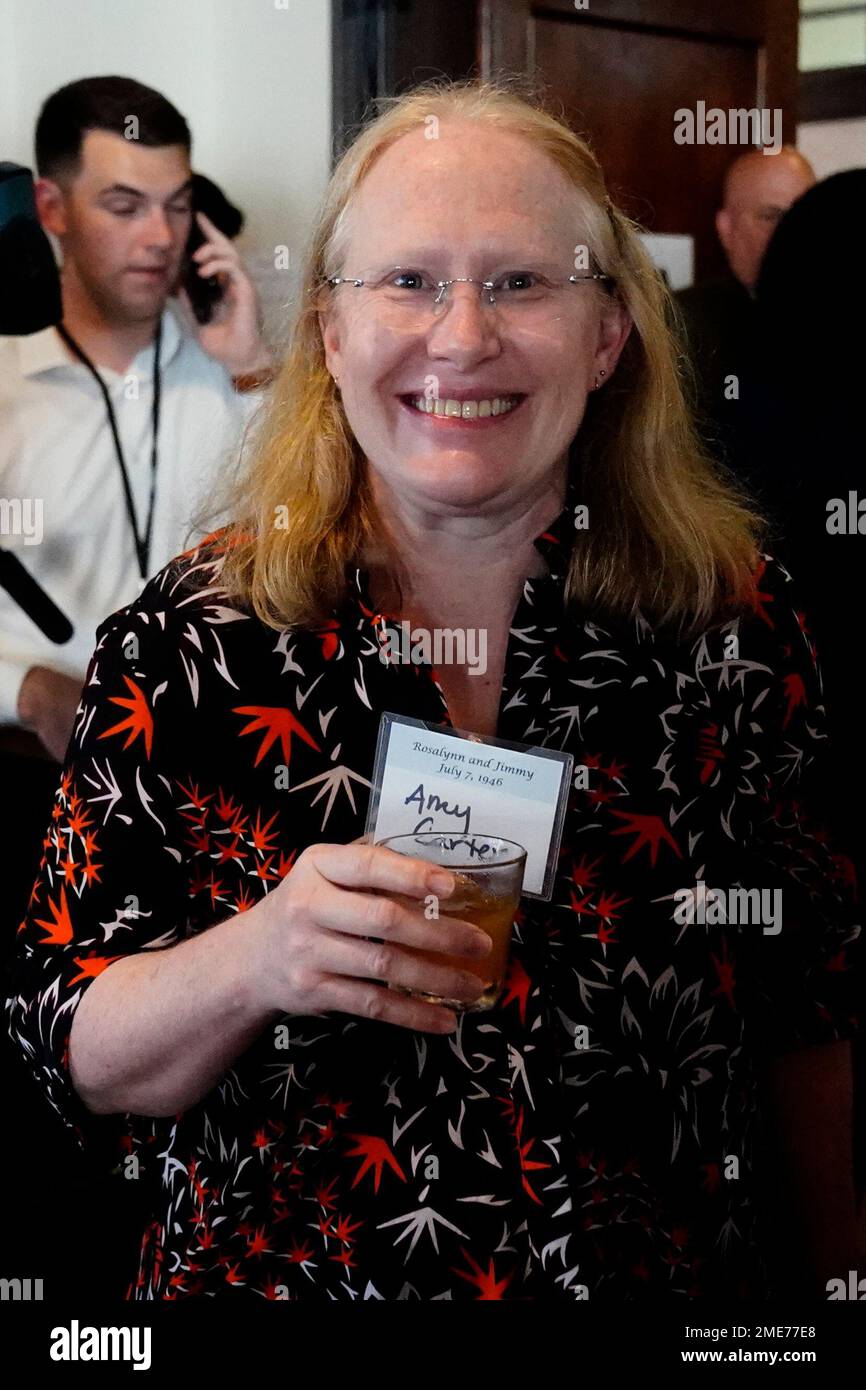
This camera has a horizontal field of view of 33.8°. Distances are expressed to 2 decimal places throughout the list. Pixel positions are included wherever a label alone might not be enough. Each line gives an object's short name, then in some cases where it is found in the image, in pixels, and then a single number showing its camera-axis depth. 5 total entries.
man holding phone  1.56
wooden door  1.81
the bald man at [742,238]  1.85
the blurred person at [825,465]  1.70
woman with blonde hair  1.02
